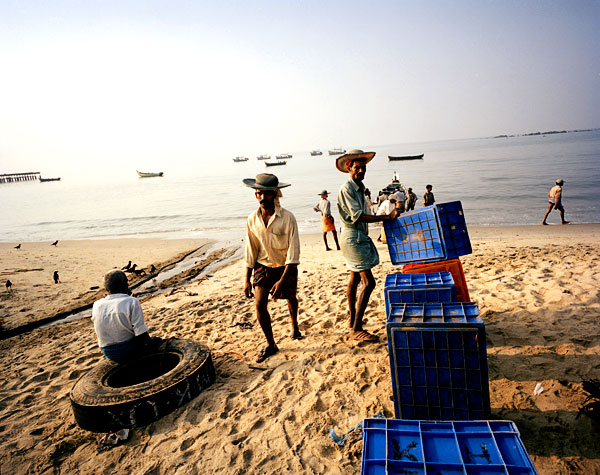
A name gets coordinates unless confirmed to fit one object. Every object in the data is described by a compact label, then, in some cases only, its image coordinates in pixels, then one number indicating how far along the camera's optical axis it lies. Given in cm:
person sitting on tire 354
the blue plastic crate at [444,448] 175
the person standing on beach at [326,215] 1059
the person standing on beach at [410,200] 1424
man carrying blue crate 408
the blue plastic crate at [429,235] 385
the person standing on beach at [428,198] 1293
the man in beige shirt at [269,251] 398
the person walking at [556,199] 1337
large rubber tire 313
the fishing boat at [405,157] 6594
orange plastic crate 414
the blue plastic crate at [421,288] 344
